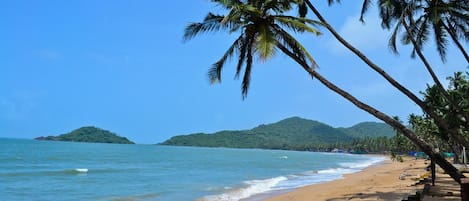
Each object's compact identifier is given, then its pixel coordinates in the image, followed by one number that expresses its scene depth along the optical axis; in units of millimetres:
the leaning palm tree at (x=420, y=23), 11621
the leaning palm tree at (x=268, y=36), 9336
